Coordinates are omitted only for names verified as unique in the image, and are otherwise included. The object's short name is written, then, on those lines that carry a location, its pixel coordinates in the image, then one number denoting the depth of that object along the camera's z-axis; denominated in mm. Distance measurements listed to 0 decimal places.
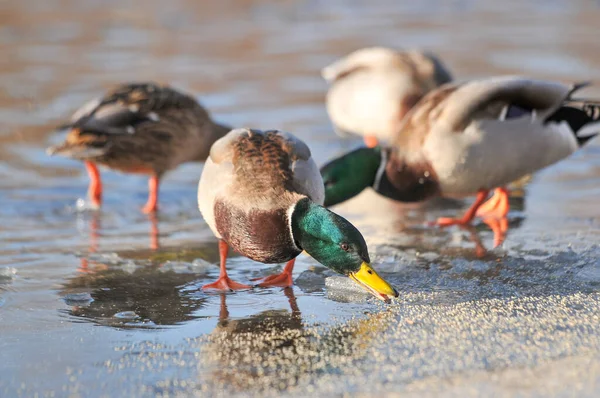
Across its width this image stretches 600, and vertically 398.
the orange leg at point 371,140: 15656
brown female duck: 12219
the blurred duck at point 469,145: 11062
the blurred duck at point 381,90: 15266
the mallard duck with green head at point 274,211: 7602
